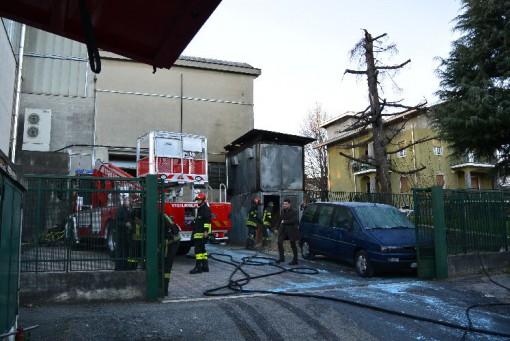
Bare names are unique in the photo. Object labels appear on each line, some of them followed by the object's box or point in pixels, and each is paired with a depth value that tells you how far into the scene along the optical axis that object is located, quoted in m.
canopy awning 2.81
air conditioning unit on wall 19.47
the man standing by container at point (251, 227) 15.65
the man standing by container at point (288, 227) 11.67
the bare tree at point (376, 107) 17.06
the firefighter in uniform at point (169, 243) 7.60
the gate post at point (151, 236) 7.24
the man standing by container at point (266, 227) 15.44
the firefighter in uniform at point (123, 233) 7.37
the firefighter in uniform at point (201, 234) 9.98
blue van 9.48
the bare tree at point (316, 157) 43.66
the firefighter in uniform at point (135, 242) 7.41
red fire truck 11.65
